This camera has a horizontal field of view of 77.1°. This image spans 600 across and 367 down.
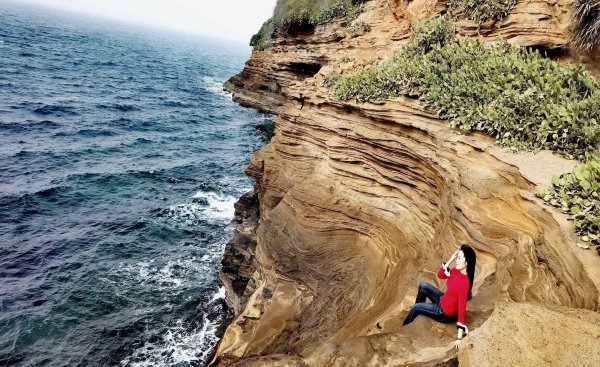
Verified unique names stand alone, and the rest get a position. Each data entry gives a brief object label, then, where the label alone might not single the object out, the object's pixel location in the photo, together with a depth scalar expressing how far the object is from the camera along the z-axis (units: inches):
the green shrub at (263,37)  2203.5
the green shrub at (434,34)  583.8
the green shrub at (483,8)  555.5
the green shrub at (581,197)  236.8
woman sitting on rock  231.0
